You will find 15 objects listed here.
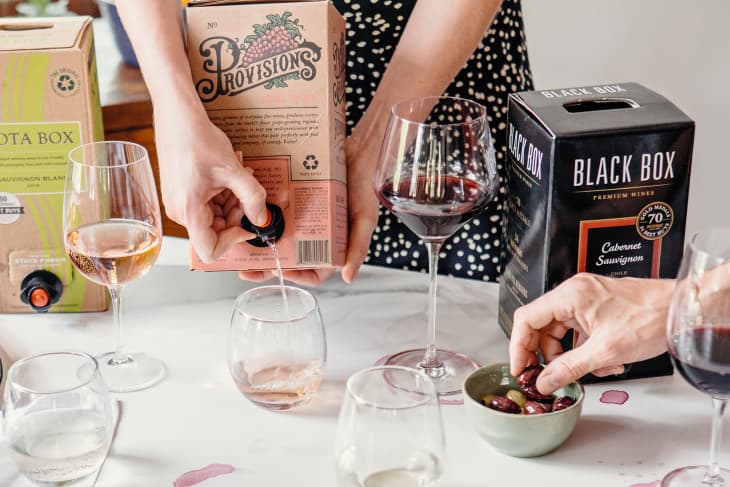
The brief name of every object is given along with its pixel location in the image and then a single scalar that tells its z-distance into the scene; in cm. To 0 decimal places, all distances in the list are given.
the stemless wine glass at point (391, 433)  113
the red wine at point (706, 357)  116
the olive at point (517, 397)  128
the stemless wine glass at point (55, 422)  121
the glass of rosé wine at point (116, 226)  136
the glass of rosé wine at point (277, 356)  130
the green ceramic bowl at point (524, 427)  124
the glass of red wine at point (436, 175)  131
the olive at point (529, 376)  129
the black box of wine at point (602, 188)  133
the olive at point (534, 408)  126
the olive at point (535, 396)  128
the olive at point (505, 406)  126
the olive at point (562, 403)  126
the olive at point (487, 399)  127
